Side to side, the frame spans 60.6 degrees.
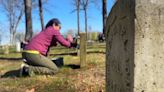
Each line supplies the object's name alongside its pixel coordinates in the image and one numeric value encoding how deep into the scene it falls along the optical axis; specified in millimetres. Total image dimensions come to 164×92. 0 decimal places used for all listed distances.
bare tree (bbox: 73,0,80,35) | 15296
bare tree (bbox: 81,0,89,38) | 15380
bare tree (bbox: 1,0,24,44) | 19412
